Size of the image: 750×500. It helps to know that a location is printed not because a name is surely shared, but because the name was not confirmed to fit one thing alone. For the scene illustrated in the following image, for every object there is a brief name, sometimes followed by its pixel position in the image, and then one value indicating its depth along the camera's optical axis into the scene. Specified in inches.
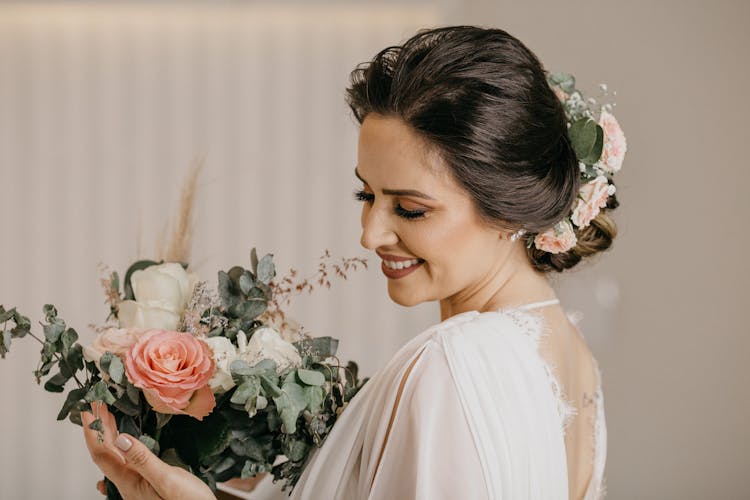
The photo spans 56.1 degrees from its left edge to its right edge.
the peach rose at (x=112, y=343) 46.9
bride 43.0
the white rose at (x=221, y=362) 47.0
